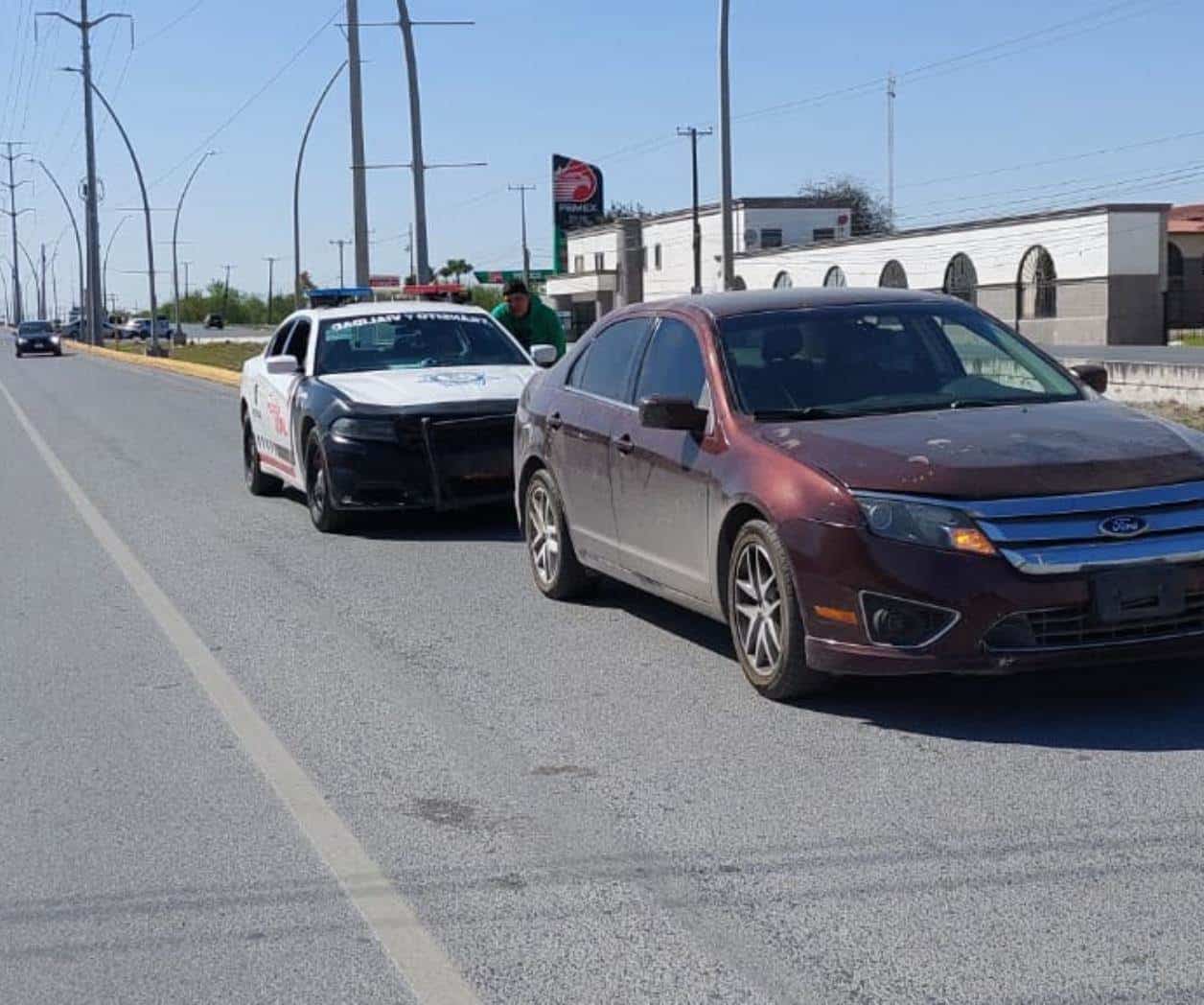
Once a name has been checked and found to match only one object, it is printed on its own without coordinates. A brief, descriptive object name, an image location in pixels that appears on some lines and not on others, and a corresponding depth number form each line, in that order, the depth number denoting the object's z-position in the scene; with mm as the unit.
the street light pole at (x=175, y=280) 77125
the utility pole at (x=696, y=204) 68500
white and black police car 12047
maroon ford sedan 6309
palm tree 158375
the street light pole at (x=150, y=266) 61744
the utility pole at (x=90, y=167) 68125
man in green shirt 15695
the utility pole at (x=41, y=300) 142125
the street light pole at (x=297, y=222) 46438
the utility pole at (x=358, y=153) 29959
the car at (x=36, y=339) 72250
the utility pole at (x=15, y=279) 122500
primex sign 103625
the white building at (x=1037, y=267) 58625
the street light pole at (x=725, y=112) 28094
